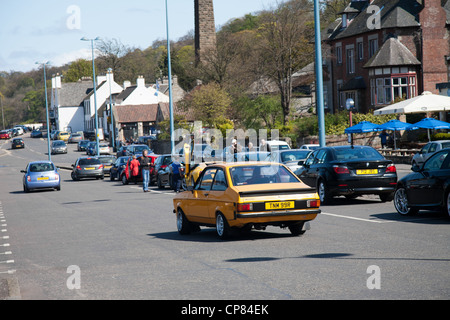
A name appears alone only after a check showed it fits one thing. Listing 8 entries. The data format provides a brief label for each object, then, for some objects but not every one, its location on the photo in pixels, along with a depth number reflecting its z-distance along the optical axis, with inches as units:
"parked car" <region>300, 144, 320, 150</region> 1550.0
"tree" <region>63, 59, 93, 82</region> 6043.3
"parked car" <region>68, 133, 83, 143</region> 4212.6
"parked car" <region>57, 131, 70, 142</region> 4291.3
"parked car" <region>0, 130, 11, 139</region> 4953.3
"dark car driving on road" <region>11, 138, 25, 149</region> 3916.3
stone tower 3531.0
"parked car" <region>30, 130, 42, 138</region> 5089.6
